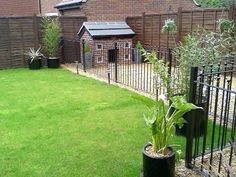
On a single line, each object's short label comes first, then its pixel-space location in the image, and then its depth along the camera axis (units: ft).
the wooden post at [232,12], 19.83
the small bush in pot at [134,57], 25.24
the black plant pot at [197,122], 8.12
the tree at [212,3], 47.04
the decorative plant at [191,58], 10.86
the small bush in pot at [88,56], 24.76
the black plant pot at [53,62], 25.88
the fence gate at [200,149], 7.57
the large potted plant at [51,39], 25.40
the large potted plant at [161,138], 7.03
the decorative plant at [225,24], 19.28
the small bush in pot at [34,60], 25.38
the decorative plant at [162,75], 9.85
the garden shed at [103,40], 25.44
